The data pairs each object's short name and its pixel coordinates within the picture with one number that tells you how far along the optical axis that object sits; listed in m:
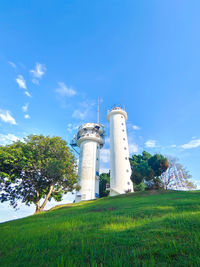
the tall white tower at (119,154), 30.22
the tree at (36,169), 18.59
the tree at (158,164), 25.70
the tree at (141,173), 26.46
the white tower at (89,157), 32.88
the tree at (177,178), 31.87
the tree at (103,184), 36.17
